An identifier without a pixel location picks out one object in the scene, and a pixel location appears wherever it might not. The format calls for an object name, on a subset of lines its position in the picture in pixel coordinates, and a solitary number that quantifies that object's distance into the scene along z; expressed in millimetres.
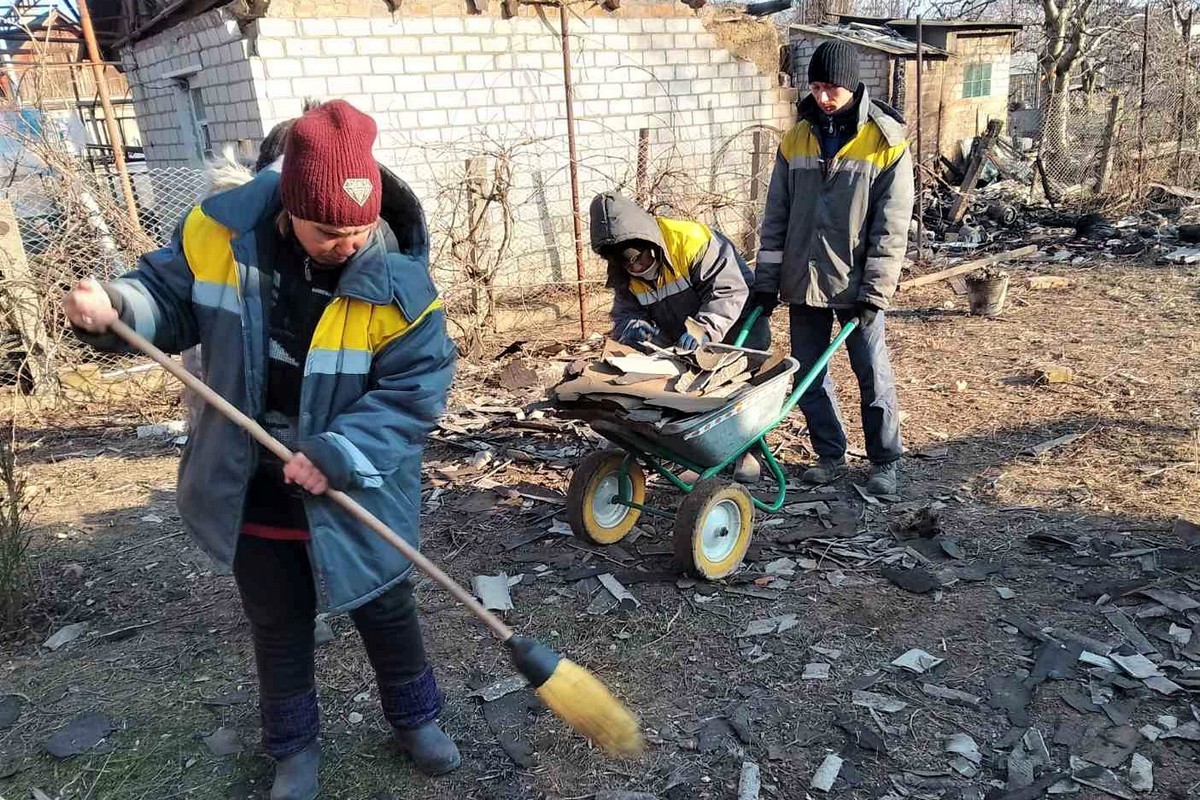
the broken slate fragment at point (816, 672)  3279
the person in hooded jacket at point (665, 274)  4059
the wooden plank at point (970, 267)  9633
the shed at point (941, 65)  20578
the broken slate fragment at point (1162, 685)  3072
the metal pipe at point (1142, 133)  13695
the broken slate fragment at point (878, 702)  3076
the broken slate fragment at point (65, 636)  3623
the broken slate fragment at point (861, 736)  2892
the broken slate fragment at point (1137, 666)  3164
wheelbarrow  3650
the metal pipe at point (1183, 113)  13781
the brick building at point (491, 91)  8047
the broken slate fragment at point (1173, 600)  3537
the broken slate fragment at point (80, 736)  2979
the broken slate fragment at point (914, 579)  3820
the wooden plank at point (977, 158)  13688
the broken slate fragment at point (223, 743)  2951
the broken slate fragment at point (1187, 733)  2842
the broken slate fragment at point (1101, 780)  2643
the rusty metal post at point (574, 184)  7496
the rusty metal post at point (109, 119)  7031
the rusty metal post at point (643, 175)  8539
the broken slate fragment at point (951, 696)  3092
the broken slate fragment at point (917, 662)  3278
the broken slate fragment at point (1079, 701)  3018
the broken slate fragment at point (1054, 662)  3195
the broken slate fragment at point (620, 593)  3824
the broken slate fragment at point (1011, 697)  2994
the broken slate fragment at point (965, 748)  2820
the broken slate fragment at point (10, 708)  3138
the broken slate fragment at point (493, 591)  3842
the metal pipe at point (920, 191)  10849
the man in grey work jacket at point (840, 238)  4367
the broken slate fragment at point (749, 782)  2711
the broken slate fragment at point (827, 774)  2734
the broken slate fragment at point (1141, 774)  2658
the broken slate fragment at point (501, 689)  3221
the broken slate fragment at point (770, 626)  3590
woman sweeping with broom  2070
